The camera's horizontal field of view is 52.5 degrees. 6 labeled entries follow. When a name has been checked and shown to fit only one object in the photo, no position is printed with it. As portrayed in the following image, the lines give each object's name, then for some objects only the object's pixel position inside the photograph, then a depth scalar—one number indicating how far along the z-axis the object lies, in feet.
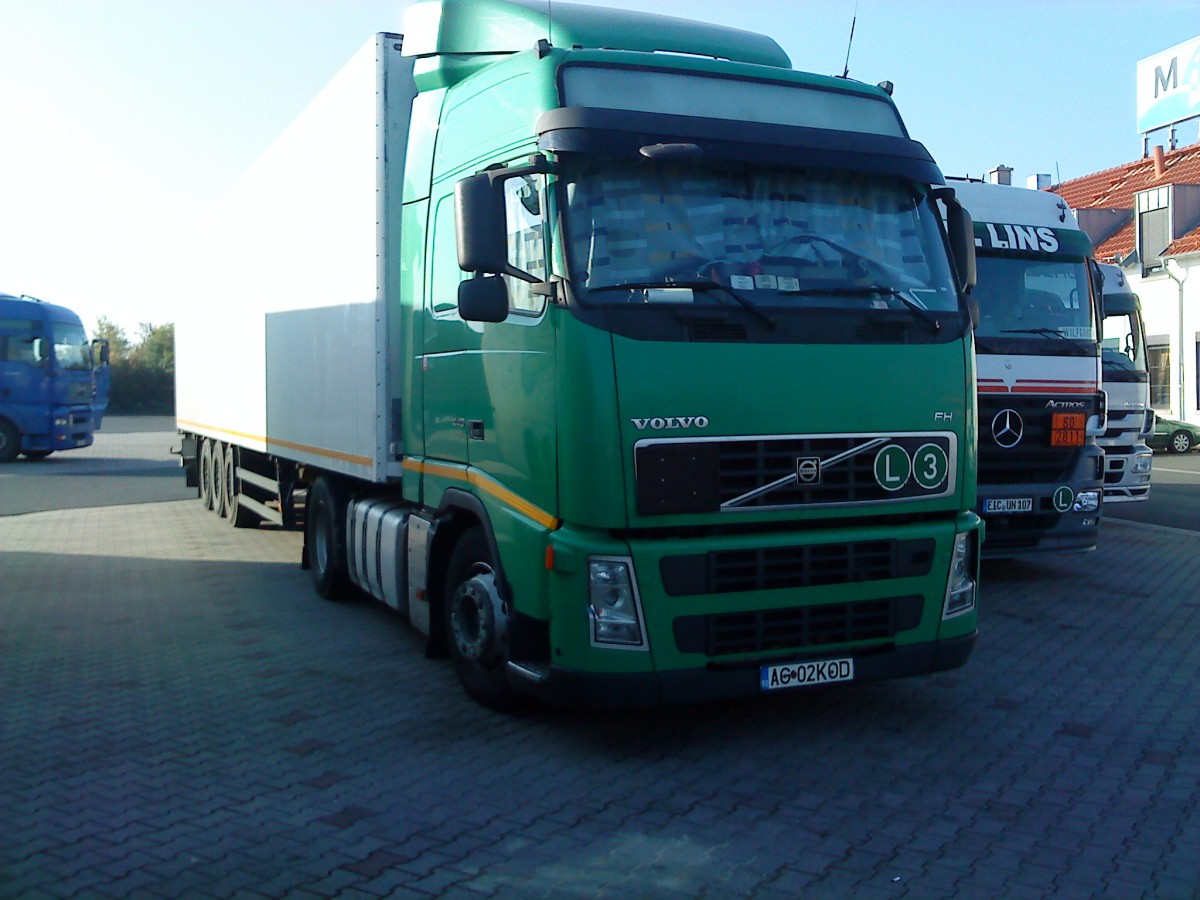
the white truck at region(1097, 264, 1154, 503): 42.01
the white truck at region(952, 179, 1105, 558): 31.81
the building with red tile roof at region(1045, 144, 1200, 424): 102.32
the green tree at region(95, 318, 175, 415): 216.54
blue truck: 95.76
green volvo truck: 17.25
